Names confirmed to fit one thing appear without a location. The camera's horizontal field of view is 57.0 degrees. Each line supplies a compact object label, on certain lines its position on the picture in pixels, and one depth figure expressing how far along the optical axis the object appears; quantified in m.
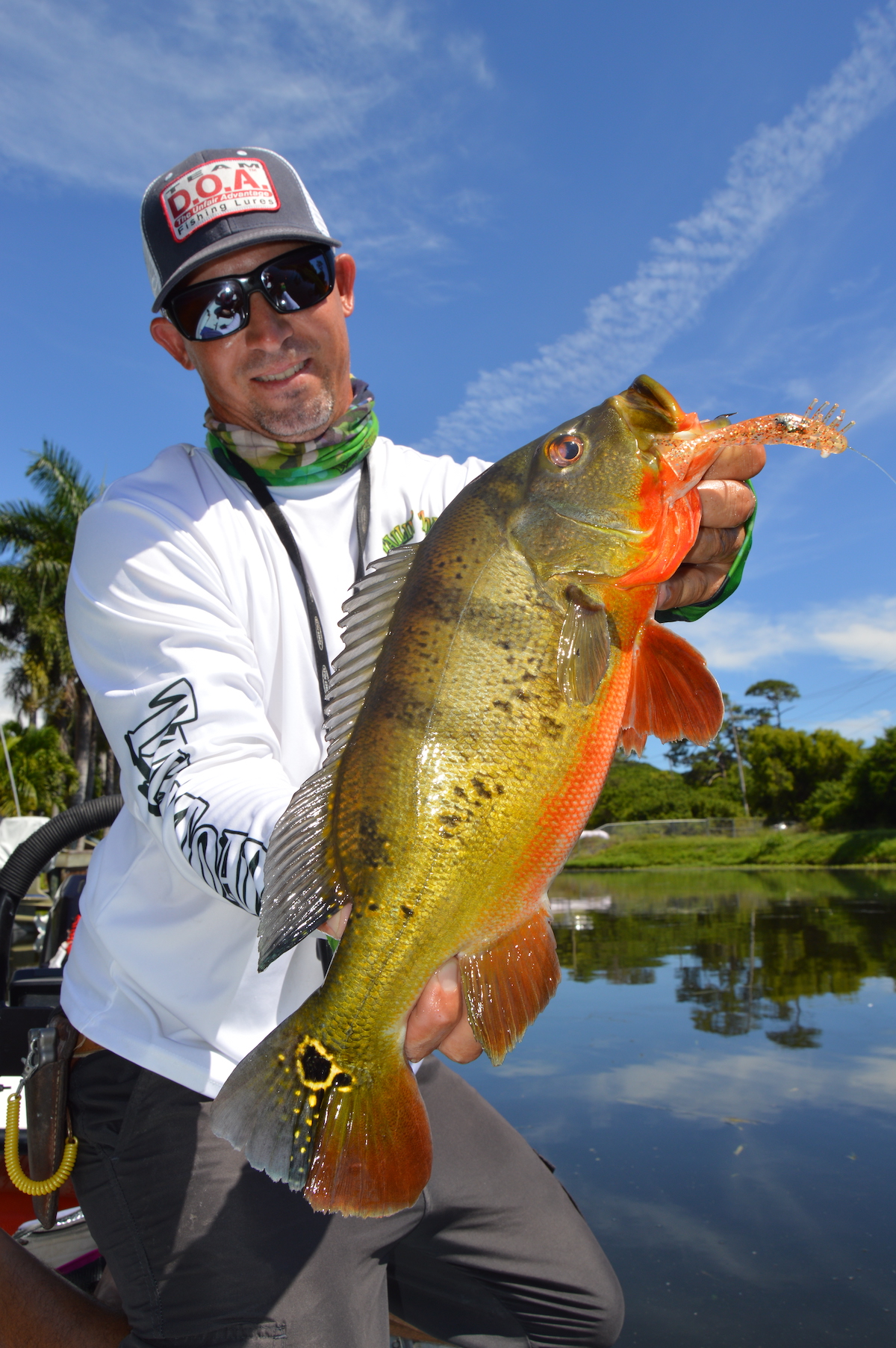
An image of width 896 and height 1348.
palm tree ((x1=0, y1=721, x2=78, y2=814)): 27.45
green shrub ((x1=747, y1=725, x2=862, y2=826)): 46.78
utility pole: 53.67
